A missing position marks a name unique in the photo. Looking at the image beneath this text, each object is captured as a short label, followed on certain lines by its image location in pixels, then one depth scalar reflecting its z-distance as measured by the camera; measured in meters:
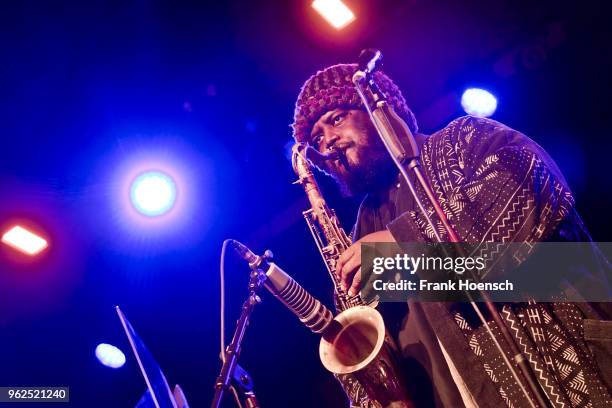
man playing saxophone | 1.94
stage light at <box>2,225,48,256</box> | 5.05
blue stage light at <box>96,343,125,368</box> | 4.97
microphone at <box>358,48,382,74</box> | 2.15
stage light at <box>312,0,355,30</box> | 4.84
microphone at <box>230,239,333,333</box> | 2.89
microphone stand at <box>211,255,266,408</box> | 2.61
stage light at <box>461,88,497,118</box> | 4.52
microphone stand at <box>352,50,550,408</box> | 1.47
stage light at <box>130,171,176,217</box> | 5.18
